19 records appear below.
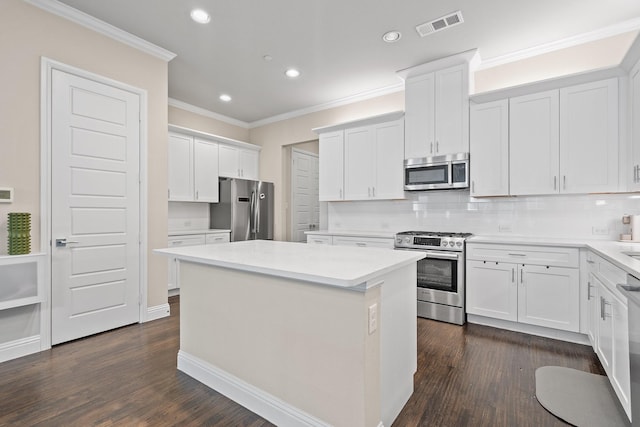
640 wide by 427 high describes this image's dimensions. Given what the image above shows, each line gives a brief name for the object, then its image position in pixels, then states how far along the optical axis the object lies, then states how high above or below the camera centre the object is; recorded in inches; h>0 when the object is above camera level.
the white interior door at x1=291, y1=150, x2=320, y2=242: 239.3 +15.7
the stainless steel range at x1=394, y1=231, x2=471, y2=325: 133.7 -27.8
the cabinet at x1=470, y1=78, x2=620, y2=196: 114.9 +29.3
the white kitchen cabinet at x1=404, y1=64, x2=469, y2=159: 143.3 +49.2
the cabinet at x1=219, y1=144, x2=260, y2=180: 213.5 +37.1
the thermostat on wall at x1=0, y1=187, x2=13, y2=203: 97.3 +5.6
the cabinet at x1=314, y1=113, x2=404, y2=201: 165.8 +31.3
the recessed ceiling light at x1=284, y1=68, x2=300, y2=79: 158.6 +73.8
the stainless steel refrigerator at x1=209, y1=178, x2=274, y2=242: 204.5 +2.7
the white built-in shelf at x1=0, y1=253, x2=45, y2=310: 95.9 -21.8
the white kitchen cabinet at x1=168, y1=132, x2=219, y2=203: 184.1 +27.6
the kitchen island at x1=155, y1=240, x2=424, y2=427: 59.3 -27.0
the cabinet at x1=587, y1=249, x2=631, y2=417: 66.0 -28.1
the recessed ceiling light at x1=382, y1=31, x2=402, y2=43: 125.5 +73.7
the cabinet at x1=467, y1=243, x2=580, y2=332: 112.7 -27.7
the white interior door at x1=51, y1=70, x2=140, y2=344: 110.7 +2.4
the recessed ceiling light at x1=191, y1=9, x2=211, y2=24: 112.1 +73.4
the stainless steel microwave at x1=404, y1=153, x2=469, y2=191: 143.4 +20.2
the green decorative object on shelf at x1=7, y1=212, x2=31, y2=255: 98.2 -6.3
